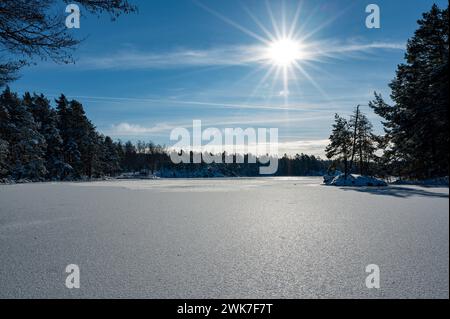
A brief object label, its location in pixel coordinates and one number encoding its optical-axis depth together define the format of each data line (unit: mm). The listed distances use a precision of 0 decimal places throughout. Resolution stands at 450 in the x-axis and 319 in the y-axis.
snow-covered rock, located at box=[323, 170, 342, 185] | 36456
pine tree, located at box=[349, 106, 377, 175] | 49225
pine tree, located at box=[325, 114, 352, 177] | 50781
